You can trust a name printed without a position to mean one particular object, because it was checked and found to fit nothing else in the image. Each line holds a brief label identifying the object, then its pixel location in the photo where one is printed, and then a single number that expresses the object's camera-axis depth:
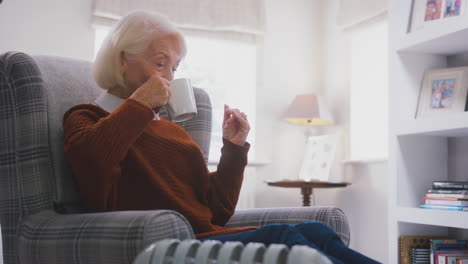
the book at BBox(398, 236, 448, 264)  2.63
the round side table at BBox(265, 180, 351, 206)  3.74
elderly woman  1.22
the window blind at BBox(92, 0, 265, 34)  3.93
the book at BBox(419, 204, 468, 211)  2.39
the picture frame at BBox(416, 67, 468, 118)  2.57
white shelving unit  2.64
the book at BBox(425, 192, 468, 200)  2.40
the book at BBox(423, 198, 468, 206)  2.39
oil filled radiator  0.78
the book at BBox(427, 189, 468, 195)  2.41
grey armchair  1.09
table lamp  4.01
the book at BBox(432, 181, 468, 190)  2.43
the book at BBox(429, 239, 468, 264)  2.56
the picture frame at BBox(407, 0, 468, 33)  2.54
